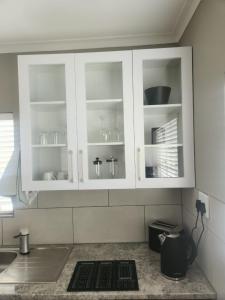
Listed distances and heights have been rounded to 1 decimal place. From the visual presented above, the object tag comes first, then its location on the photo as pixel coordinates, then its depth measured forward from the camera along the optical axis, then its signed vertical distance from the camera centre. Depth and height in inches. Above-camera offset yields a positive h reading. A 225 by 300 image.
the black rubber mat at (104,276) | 47.7 -27.9
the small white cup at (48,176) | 60.4 -6.2
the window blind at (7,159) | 70.7 -1.8
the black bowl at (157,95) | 59.1 +14.2
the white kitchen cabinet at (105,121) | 57.7 +7.8
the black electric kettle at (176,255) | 49.6 -22.9
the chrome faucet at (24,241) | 65.4 -25.0
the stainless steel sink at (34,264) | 52.3 -28.5
